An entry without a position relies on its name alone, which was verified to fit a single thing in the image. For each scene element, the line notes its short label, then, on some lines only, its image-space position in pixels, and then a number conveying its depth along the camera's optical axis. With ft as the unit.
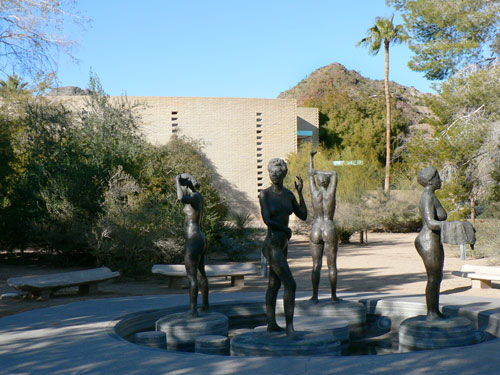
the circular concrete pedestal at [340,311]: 24.44
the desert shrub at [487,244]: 51.13
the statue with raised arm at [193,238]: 23.48
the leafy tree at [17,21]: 37.01
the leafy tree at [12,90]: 74.37
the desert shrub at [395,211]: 94.84
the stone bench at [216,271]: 37.19
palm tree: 109.70
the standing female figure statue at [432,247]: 20.61
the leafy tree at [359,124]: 149.69
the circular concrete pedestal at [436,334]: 19.10
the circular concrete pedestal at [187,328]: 21.38
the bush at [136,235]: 44.91
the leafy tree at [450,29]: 55.25
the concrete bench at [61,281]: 32.55
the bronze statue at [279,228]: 18.24
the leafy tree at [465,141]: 52.80
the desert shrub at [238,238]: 58.90
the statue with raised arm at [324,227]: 26.37
